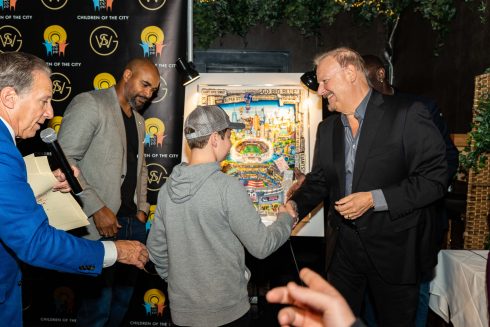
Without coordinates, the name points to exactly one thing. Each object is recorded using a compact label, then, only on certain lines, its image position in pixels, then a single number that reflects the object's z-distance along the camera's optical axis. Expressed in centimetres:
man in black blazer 221
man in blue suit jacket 150
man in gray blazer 288
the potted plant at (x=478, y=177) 280
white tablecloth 215
